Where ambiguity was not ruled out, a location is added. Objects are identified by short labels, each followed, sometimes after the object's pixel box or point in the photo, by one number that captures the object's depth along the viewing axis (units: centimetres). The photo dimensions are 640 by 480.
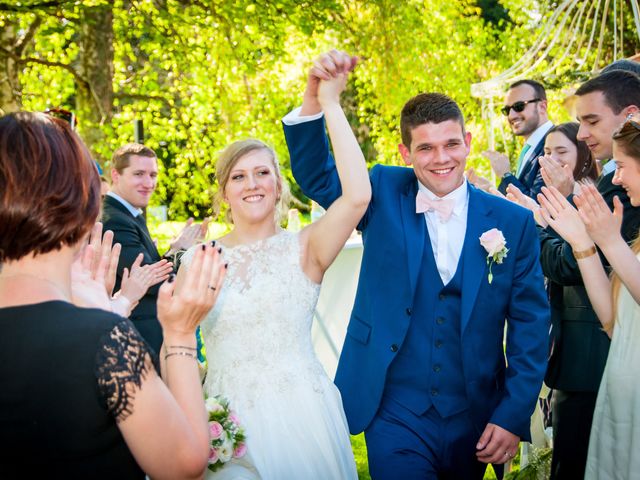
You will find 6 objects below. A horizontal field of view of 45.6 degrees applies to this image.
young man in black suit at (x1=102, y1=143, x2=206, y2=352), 569
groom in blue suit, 314
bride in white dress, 304
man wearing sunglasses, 607
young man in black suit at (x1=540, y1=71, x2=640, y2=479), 358
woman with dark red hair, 167
